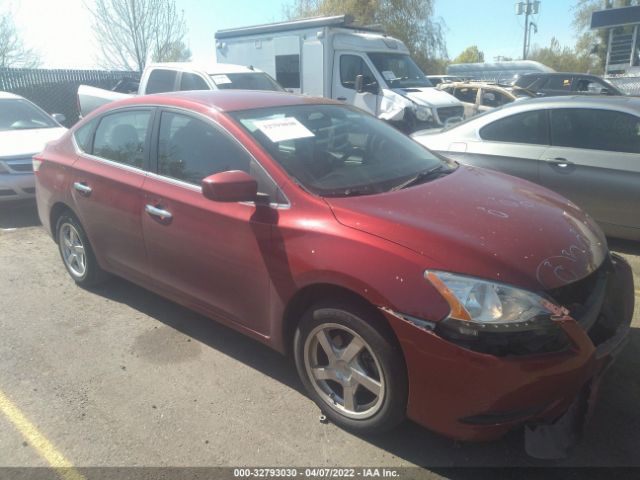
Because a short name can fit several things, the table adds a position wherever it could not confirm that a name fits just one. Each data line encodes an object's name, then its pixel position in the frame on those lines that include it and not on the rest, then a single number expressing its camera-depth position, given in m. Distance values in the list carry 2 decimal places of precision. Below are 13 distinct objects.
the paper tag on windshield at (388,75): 10.56
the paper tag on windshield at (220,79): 8.42
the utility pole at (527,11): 47.41
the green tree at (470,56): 76.12
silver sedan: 4.69
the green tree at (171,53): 22.64
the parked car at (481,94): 12.55
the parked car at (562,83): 14.59
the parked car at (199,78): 8.55
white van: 10.04
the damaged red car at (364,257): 2.16
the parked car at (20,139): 6.45
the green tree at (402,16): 26.91
